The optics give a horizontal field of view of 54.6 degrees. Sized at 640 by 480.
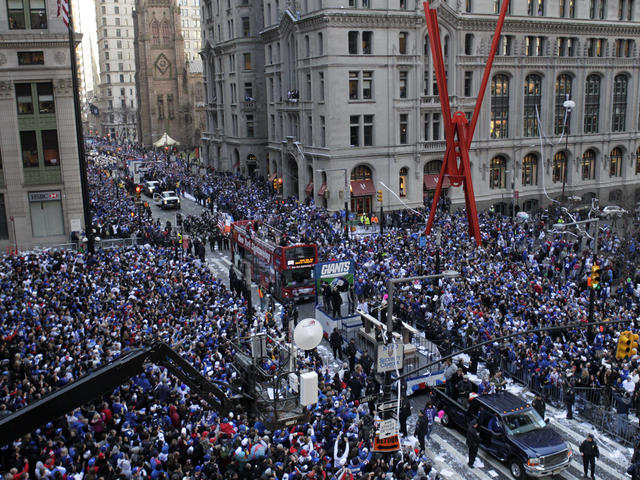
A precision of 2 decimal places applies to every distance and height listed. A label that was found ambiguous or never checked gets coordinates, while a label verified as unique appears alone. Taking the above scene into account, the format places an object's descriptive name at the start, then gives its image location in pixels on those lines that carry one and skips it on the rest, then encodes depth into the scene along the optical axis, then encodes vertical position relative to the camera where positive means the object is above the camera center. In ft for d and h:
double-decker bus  105.60 -23.10
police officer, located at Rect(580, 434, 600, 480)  56.24 -29.53
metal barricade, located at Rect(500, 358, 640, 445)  64.75 -30.82
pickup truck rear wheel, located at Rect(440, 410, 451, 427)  68.28 -31.85
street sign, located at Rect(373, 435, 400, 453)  53.06 -26.72
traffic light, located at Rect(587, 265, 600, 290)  77.15 -18.97
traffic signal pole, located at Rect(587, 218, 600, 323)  78.64 -22.58
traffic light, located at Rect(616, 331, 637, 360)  60.13 -21.42
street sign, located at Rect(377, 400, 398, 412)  53.62 -24.23
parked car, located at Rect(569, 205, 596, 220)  158.84 -24.60
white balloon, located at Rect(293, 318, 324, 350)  37.19 -12.16
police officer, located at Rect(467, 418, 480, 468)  59.77 -29.95
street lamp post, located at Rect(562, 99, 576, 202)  191.01 -6.61
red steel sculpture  136.05 -1.25
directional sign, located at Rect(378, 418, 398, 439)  52.60 -25.20
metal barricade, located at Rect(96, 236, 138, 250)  129.59 -22.41
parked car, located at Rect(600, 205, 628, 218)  158.29 -23.74
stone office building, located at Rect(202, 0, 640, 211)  173.99 +8.40
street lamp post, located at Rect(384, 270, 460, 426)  56.47 -17.72
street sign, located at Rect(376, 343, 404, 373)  67.67 -25.21
